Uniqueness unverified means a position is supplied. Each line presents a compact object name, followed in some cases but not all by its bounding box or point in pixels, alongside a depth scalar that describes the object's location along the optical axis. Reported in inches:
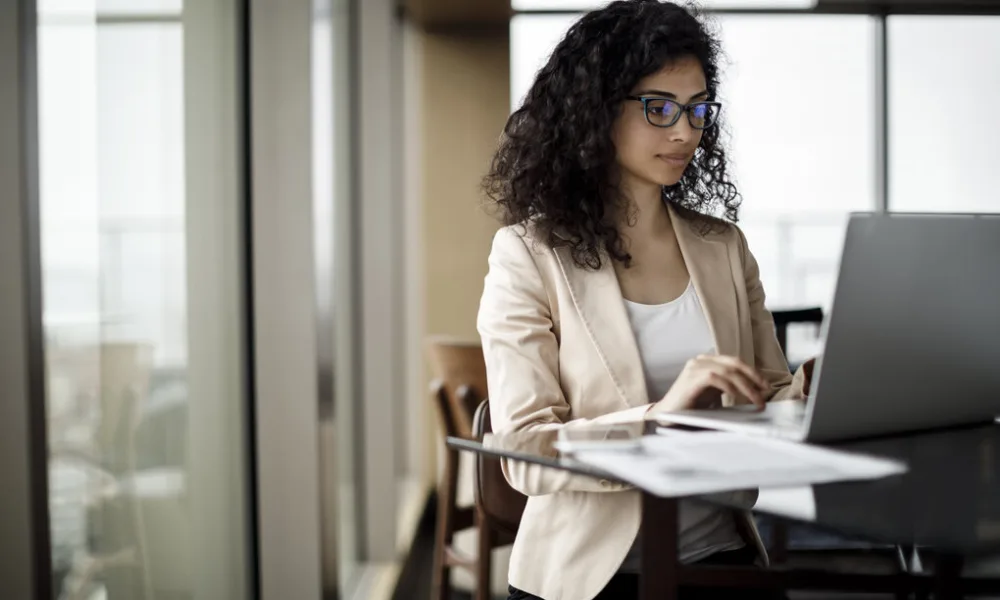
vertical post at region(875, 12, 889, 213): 209.2
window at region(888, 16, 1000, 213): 209.6
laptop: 42.5
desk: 33.9
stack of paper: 35.1
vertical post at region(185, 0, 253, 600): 76.9
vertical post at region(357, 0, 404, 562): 140.2
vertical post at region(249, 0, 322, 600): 87.5
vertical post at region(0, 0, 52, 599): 47.0
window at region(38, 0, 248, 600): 54.5
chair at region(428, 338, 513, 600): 91.9
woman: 55.4
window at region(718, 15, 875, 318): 209.2
